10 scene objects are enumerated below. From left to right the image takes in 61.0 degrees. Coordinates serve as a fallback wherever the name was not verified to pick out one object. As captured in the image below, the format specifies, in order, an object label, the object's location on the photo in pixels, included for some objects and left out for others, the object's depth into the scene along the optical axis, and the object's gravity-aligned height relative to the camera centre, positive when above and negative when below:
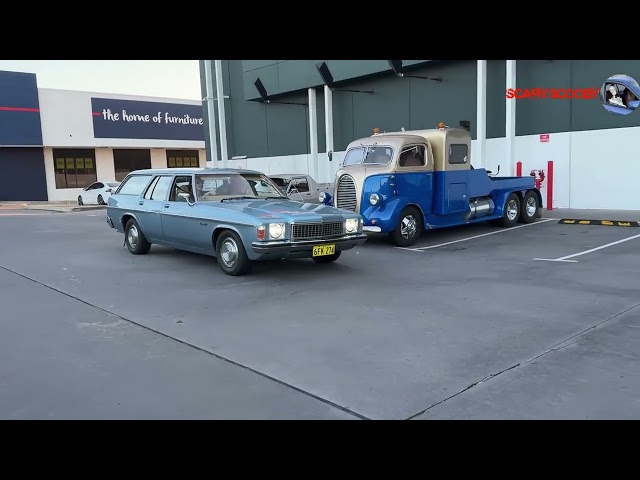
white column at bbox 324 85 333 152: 21.95 +2.48
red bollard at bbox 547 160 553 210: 15.95 -0.60
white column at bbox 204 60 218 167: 27.73 +3.41
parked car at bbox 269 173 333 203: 14.09 -0.24
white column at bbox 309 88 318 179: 22.80 +1.90
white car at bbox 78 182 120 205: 27.44 -0.55
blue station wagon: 7.55 -0.61
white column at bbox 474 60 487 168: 16.53 +1.76
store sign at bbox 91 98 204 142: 33.84 +4.09
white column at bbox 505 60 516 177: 15.98 +1.35
